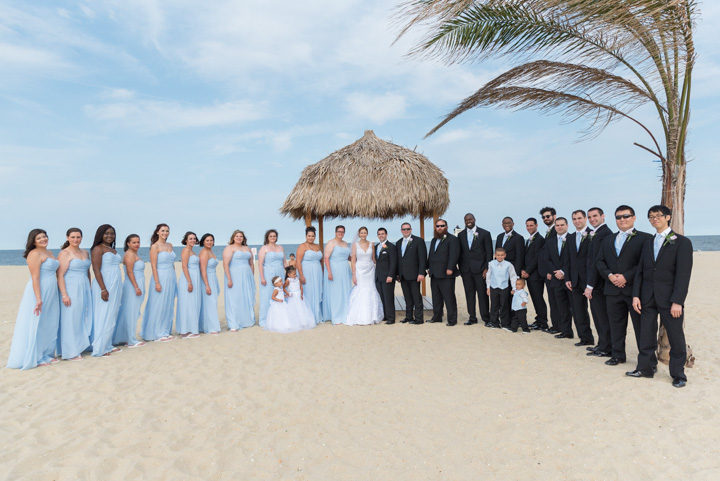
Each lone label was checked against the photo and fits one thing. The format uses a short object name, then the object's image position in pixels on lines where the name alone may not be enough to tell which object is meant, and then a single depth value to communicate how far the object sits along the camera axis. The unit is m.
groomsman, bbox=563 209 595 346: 6.08
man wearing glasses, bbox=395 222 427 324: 7.87
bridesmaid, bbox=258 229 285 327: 7.91
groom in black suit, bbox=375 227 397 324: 7.96
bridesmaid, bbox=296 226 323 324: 8.16
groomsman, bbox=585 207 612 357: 5.73
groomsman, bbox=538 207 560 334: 6.88
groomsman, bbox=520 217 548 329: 7.18
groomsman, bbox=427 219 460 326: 7.64
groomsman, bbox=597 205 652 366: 5.07
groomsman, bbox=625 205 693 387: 4.47
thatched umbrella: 9.58
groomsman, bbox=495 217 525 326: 7.41
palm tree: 4.58
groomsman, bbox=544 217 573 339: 6.61
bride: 8.03
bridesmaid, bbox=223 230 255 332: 7.73
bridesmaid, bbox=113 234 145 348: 6.61
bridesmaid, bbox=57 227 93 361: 5.86
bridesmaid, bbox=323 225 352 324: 8.26
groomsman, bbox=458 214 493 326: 7.59
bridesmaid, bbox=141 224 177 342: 6.96
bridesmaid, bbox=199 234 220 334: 7.46
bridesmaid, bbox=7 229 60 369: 5.61
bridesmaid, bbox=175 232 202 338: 7.30
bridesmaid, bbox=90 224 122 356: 6.13
